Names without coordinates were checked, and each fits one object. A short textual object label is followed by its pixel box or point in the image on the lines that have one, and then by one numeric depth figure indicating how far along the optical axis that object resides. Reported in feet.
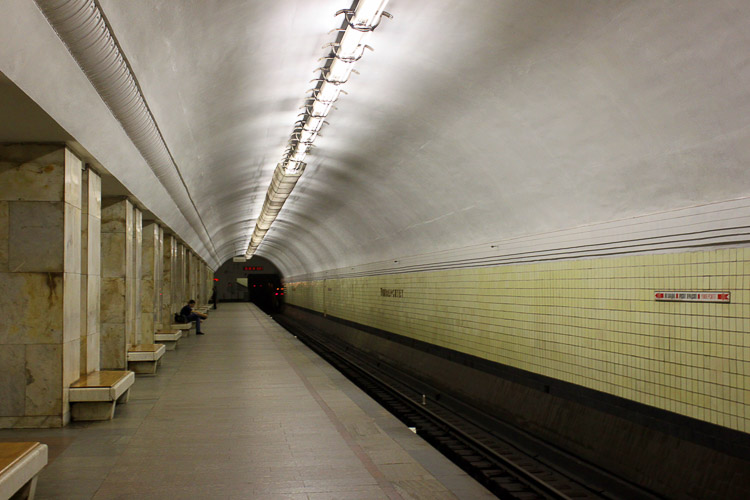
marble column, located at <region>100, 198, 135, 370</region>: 32.83
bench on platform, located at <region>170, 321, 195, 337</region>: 58.43
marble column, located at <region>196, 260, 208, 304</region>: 102.83
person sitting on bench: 59.88
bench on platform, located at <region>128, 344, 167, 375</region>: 34.40
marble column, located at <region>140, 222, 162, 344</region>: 43.29
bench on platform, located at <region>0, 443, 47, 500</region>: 12.25
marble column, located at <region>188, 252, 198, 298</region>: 82.48
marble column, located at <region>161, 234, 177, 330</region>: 54.36
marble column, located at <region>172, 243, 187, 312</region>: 63.60
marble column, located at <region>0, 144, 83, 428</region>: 21.15
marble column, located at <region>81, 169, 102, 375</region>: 24.79
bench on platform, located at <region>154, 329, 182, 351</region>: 46.11
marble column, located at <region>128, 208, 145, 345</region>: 36.40
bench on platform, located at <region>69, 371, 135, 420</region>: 22.09
